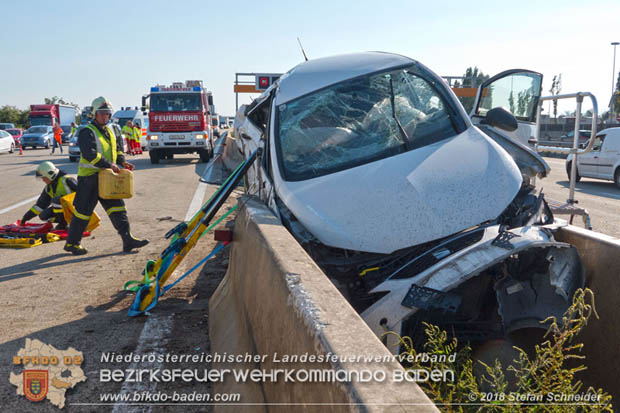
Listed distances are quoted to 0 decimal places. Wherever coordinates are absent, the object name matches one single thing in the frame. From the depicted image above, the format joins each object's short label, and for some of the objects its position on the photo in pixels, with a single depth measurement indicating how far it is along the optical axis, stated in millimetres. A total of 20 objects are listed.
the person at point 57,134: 31125
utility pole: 50188
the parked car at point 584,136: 24297
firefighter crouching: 8117
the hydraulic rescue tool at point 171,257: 4628
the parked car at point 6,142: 33650
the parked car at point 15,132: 46312
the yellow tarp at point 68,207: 7945
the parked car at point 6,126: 48075
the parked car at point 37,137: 39125
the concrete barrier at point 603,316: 3012
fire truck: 22188
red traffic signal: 20719
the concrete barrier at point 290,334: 1529
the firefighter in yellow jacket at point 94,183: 6984
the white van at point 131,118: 31219
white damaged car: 2939
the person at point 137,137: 29094
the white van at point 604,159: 15852
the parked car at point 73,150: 23281
